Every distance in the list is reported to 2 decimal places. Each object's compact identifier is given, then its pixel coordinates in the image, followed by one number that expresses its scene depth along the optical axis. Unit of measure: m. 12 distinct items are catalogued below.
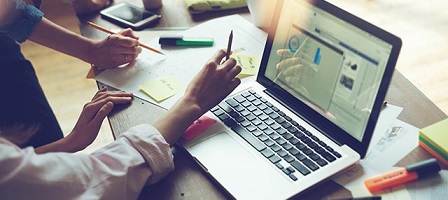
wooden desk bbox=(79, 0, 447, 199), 0.74
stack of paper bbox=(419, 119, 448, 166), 0.76
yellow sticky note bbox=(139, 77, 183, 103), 0.97
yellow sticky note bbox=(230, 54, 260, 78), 1.02
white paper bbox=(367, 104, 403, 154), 0.82
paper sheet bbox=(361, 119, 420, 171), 0.78
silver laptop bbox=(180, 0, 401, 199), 0.72
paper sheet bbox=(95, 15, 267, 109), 1.02
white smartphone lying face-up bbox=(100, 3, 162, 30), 1.21
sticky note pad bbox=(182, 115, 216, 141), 0.84
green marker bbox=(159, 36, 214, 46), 1.12
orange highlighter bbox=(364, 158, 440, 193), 0.72
